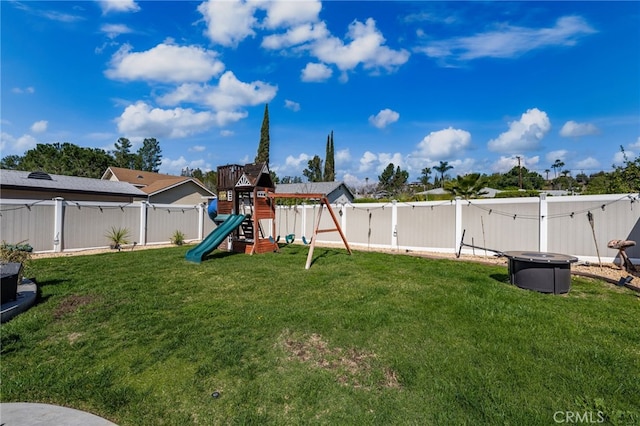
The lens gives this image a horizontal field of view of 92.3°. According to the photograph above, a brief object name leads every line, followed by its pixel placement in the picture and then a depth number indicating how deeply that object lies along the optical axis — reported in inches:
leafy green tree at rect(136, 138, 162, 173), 2210.0
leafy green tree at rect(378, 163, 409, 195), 2014.0
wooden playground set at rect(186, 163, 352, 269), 426.6
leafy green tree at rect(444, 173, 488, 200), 623.5
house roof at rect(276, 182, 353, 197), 1216.5
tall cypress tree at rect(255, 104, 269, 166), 1327.5
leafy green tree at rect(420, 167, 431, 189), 2543.1
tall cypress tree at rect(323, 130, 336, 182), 1672.9
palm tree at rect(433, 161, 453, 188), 2605.8
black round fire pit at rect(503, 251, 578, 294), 210.5
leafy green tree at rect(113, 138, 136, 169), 1879.1
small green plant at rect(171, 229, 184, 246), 534.3
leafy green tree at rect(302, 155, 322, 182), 1865.2
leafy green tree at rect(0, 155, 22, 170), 1840.3
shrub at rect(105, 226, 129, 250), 465.4
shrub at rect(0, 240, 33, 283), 226.7
